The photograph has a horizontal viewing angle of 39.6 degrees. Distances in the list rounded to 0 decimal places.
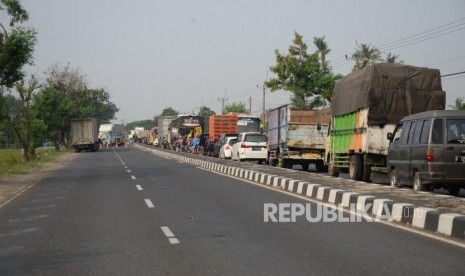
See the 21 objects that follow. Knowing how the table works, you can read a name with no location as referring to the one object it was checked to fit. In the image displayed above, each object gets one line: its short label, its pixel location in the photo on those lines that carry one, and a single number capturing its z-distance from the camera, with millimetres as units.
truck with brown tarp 18547
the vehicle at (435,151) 13867
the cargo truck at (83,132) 66938
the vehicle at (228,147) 42281
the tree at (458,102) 55875
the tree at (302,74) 48625
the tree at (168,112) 197100
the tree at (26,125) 42188
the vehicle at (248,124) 47938
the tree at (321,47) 51812
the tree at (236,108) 128538
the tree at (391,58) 53875
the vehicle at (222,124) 53250
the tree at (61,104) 63781
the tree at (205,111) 156875
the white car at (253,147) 35531
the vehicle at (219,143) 43912
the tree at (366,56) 54522
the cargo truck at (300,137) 27969
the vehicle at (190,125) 65375
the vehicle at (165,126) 77800
